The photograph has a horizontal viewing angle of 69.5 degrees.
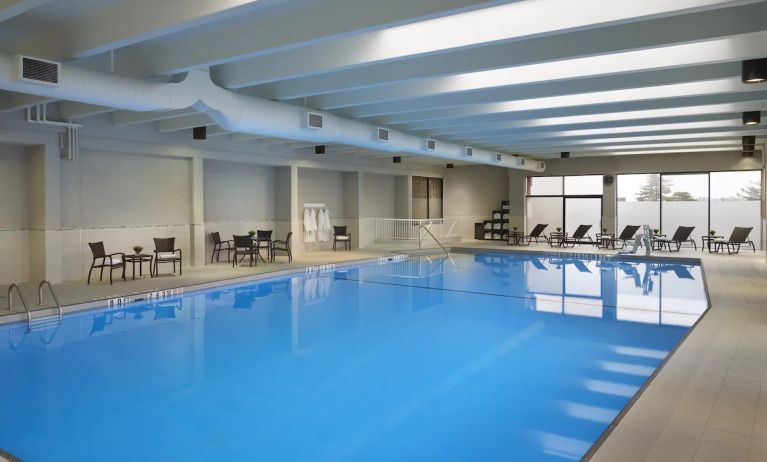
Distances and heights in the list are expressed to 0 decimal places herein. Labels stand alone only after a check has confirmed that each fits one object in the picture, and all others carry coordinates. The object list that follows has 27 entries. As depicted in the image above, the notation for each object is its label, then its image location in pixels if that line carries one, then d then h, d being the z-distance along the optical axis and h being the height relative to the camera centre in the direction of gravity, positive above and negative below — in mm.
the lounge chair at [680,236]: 13867 -458
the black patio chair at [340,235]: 14375 -469
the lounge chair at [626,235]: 14581 -456
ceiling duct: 5031 +1251
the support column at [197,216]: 10805 +28
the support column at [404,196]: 17312 +677
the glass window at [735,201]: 14469 +448
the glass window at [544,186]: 17297 +1015
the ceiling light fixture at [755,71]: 4898 +1318
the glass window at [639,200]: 15664 +513
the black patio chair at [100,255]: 8508 -579
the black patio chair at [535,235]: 16266 -536
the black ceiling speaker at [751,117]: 7637 +1408
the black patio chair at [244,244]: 10789 -521
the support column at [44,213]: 8438 +65
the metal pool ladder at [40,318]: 6336 -1200
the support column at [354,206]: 15469 +327
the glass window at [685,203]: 15041 +418
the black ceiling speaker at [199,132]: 9273 +1434
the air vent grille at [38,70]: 4719 +1273
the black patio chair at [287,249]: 11875 -680
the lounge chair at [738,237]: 13055 -456
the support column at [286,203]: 13164 +348
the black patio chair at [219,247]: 11562 -632
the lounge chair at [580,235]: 15469 -499
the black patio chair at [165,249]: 9548 -555
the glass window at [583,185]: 16484 +990
